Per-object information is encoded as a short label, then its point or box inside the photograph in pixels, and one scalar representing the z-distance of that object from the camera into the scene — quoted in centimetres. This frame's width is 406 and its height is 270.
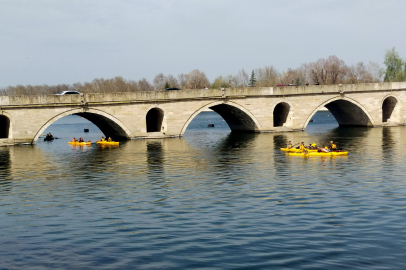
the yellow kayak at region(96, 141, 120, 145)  5224
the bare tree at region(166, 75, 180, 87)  16055
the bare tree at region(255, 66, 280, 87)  14888
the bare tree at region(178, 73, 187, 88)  16525
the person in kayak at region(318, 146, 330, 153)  4048
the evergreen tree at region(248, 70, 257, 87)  13812
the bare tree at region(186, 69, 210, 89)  15138
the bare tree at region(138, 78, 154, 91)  16444
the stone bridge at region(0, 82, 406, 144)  5119
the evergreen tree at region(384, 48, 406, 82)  10538
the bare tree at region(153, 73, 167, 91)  16288
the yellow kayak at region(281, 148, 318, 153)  4125
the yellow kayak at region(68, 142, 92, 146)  5456
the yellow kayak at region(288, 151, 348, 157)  3981
